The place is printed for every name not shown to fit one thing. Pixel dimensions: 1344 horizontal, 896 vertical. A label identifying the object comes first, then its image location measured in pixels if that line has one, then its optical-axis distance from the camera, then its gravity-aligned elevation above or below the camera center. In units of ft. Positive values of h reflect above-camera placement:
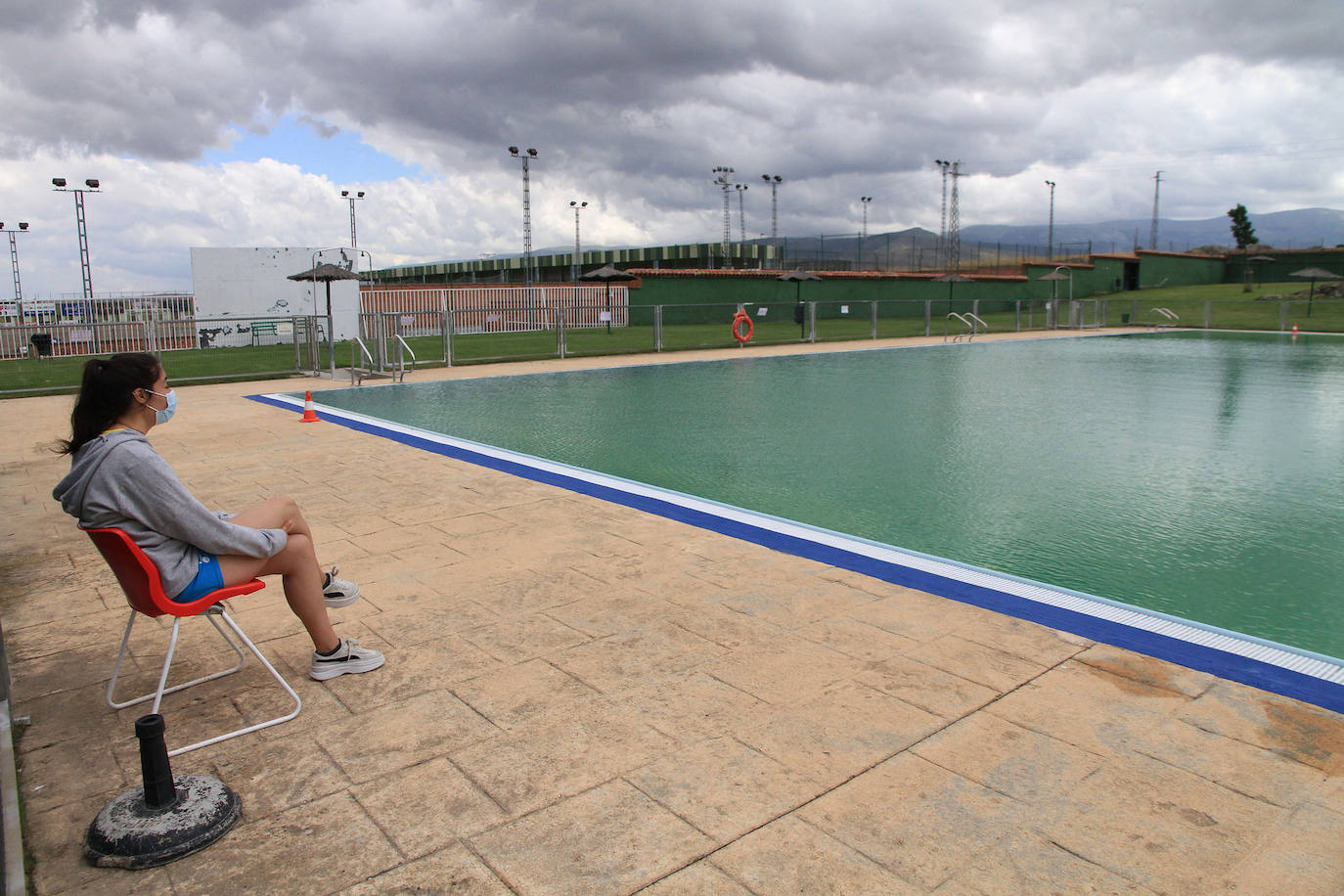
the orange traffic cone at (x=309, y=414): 34.06 -3.38
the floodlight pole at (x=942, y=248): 173.06 +14.12
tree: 243.40 +24.69
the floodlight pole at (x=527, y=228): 141.80 +16.14
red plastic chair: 8.87 -2.65
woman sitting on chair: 9.04 -1.76
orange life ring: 77.38 -0.02
